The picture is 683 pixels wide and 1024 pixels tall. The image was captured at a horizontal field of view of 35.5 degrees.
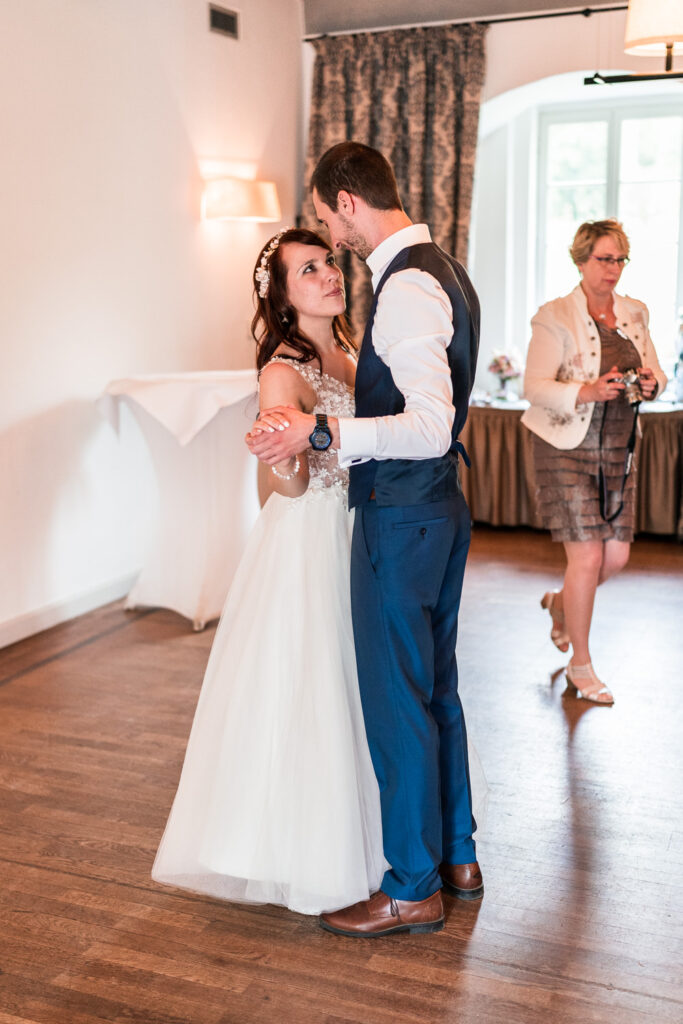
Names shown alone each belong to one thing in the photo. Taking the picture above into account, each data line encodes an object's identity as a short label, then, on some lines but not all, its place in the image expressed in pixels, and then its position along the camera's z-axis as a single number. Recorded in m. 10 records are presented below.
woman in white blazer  3.54
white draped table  4.47
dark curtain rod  5.99
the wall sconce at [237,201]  5.74
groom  1.99
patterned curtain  6.36
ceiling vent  5.80
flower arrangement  6.64
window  7.04
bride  2.25
